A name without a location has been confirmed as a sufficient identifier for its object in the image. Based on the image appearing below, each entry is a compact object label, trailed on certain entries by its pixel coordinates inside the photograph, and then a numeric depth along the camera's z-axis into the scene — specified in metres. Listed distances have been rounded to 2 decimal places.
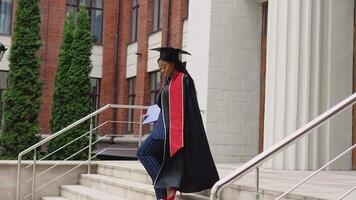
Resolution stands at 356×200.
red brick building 19.09
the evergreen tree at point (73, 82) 16.74
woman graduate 5.71
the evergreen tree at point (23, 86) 15.34
